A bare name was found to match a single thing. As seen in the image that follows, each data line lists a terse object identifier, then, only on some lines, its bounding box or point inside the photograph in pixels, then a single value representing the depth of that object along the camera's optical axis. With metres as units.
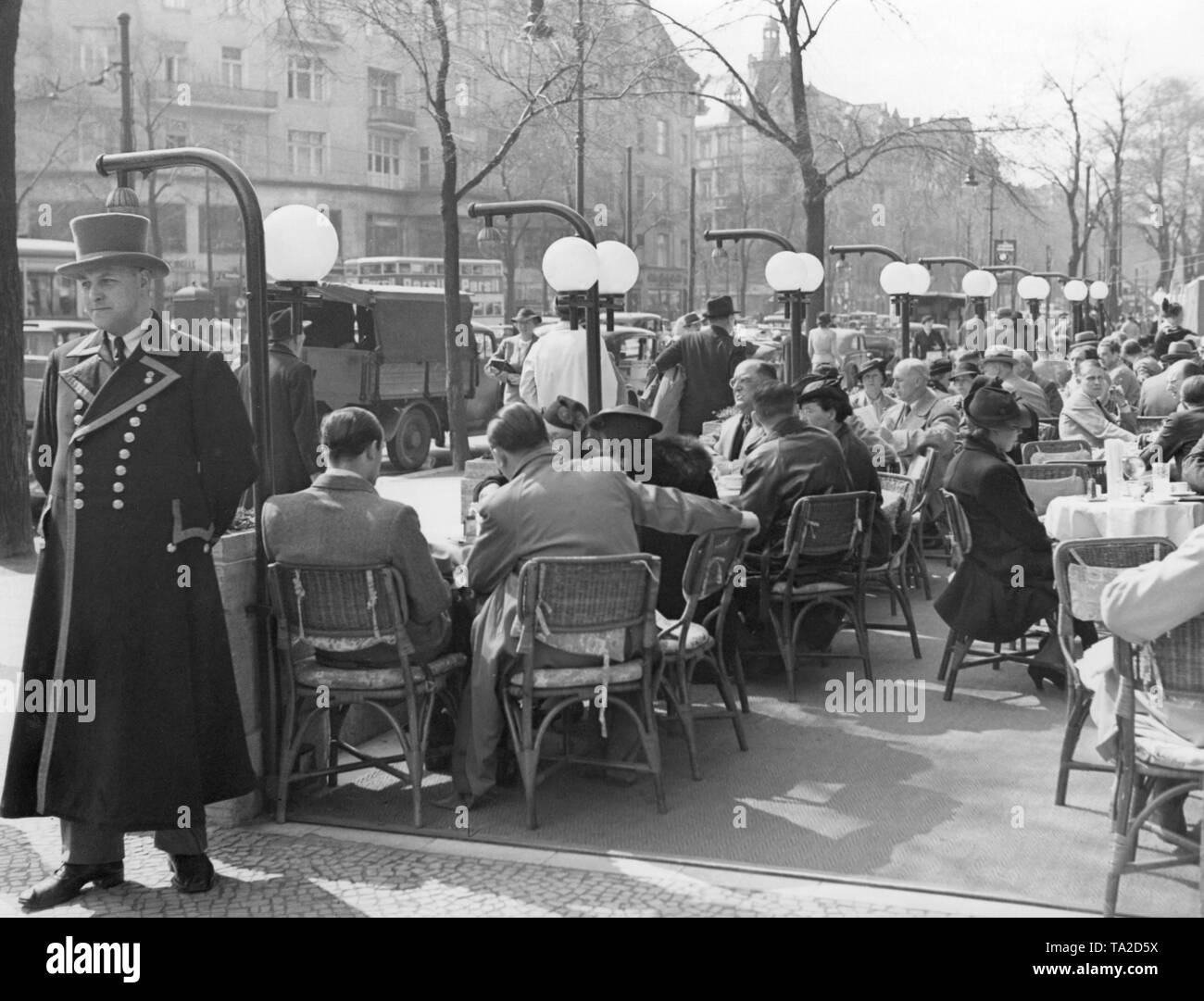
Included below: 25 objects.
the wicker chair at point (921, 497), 9.27
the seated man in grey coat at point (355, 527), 5.37
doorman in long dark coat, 4.66
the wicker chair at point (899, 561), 7.79
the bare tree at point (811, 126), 19.42
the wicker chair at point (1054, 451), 9.86
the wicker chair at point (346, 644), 5.36
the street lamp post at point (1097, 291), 36.32
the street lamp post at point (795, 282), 12.77
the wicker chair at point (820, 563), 7.23
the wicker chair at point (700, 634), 5.88
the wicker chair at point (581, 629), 5.35
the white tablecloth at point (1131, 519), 7.07
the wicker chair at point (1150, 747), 4.21
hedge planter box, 5.46
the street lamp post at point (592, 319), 9.12
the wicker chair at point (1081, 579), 5.06
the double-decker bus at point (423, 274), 39.19
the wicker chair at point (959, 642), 7.06
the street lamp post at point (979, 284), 20.77
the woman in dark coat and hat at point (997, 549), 7.00
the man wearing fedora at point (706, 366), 11.65
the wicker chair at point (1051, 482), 8.70
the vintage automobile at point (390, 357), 19.33
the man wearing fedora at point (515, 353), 16.31
